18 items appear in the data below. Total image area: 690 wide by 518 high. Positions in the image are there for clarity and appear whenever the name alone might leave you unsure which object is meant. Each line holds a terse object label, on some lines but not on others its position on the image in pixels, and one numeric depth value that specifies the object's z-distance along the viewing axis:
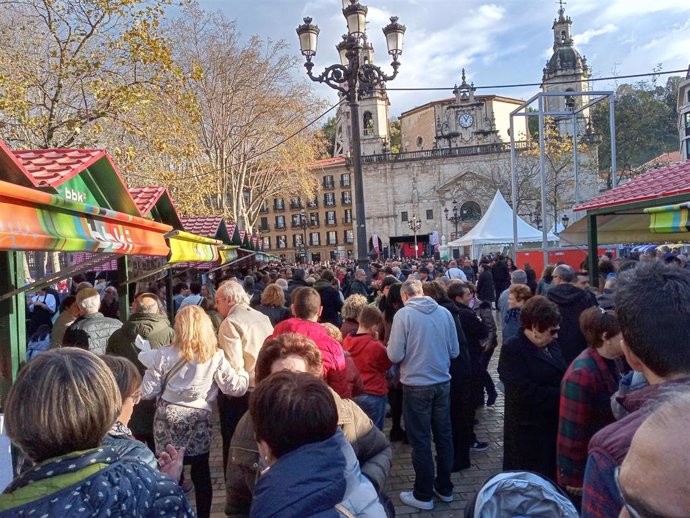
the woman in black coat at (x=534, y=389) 3.23
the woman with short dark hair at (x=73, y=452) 1.37
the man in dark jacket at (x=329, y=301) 7.92
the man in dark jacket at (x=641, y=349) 1.39
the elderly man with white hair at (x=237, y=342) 4.22
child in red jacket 4.25
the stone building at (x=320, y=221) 65.38
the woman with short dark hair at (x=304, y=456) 1.53
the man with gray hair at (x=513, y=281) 6.60
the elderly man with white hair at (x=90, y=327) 4.75
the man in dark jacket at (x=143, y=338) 4.21
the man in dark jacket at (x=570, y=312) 4.80
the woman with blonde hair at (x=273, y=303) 5.68
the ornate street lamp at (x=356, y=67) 9.59
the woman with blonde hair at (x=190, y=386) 3.53
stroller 1.42
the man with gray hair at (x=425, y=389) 4.04
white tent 16.95
